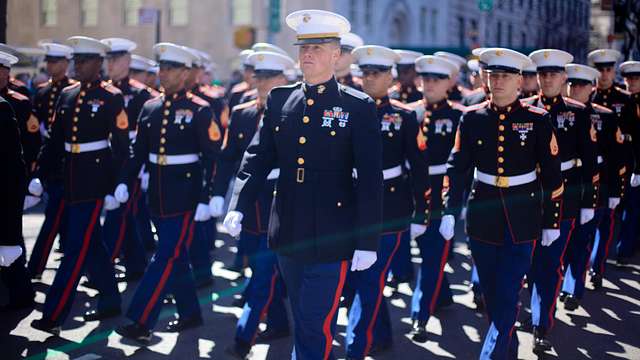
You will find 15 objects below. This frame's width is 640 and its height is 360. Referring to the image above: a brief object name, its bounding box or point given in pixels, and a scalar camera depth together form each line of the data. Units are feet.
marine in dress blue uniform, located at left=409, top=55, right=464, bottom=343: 23.50
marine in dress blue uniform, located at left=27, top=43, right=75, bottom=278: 26.37
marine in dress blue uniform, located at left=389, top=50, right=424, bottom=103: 29.48
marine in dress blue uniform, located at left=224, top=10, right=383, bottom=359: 14.60
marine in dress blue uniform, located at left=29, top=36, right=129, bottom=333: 21.81
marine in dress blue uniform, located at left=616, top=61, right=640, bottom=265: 30.83
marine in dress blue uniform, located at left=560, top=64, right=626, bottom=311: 25.04
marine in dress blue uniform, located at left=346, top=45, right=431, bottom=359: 19.53
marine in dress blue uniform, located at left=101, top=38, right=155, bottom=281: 27.81
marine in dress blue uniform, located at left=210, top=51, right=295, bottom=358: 19.86
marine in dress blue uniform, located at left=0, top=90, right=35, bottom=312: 17.30
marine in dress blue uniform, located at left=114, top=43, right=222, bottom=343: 21.03
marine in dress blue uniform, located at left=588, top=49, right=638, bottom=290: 28.89
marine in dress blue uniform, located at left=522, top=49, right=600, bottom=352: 21.67
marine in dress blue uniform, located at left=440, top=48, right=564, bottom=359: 18.31
